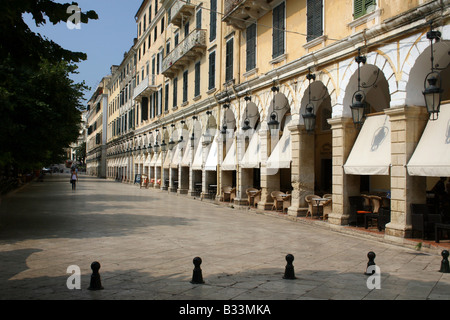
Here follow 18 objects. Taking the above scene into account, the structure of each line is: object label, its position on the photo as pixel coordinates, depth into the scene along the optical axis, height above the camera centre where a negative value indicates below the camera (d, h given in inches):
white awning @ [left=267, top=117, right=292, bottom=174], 634.2 +29.7
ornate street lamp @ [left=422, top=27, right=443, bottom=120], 349.1 +68.2
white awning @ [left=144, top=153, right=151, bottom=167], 1534.4 +38.6
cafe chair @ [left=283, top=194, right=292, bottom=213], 642.3 -49.6
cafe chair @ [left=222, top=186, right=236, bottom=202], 823.3 -47.3
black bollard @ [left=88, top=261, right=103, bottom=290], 227.5 -64.2
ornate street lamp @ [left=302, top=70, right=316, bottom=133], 534.6 +71.6
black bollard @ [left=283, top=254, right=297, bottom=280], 258.4 -65.7
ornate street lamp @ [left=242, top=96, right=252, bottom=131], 710.0 +87.9
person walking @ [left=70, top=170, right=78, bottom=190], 1234.5 -27.2
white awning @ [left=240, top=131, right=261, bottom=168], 728.3 +32.1
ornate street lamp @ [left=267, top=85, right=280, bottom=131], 627.5 +80.2
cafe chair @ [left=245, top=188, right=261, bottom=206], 733.9 -43.5
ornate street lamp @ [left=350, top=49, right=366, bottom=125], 441.1 +70.8
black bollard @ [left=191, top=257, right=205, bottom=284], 243.4 -64.8
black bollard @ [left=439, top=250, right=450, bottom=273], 280.4 -66.5
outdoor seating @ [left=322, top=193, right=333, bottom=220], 538.7 -49.4
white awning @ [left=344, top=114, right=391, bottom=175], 441.1 +26.5
